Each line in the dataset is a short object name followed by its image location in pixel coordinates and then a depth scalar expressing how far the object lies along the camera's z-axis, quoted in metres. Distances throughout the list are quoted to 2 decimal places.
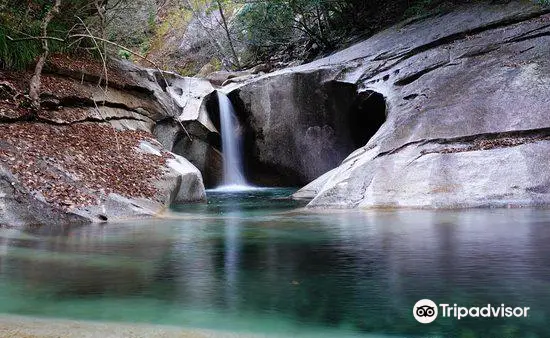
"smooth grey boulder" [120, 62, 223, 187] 16.78
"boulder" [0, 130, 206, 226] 8.98
